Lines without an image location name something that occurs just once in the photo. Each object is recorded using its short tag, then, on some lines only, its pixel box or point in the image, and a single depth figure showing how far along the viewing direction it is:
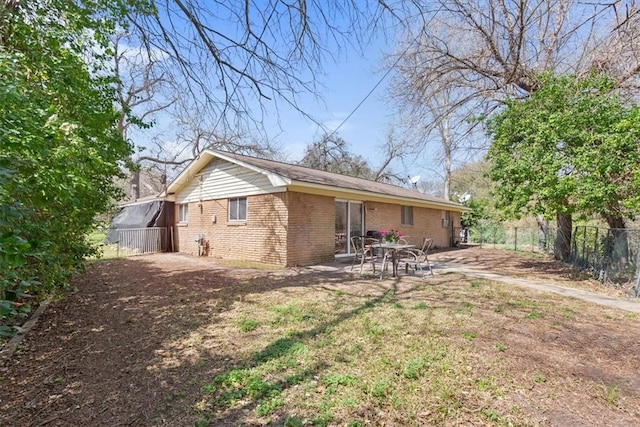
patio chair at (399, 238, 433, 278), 8.33
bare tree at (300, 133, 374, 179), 29.53
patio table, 8.00
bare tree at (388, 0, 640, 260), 5.56
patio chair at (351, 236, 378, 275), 8.71
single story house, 9.97
